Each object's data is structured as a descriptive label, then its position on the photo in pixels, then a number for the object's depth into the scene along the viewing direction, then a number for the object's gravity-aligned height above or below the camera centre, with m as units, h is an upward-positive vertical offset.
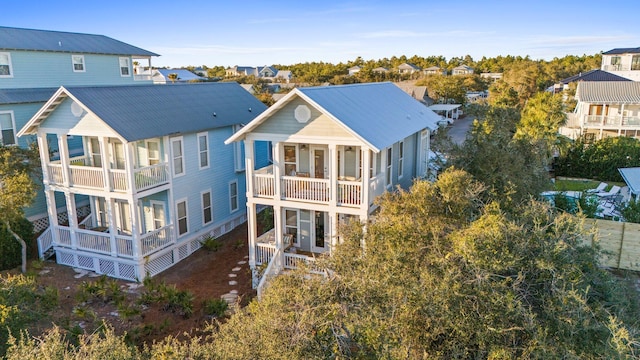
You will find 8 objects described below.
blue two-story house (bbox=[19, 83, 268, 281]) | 17.08 -3.65
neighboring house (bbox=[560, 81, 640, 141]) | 37.66 -2.68
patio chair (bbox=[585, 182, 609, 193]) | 25.83 -6.50
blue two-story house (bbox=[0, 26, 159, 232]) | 21.70 +0.99
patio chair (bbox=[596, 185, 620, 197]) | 24.80 -6.43
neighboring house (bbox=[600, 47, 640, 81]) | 61.81 +2.44
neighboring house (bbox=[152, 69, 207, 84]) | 93.44 +2.37
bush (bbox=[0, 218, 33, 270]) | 17.98 -6.49
